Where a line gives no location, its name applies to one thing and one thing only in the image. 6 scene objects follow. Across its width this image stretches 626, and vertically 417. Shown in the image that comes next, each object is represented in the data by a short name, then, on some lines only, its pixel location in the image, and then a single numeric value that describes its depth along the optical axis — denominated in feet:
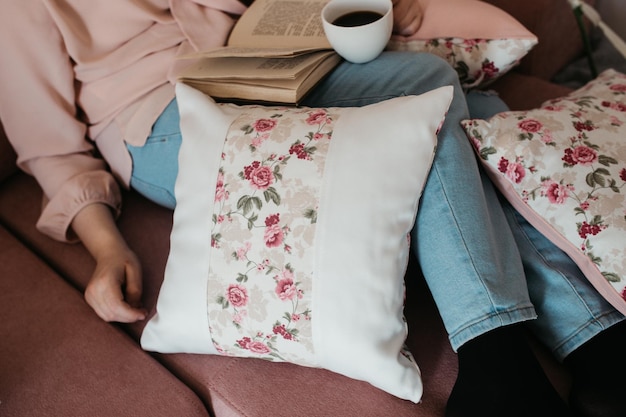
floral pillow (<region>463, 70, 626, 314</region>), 2.33
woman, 2.31
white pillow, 2.22
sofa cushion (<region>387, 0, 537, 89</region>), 3.05
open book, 2.70
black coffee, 2.85
